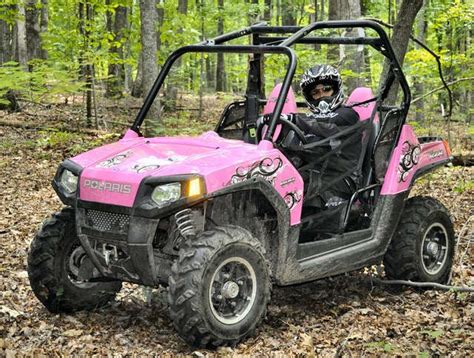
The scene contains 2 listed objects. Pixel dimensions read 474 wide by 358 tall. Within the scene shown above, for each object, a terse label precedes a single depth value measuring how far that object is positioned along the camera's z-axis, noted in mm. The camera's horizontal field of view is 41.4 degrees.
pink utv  4012
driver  5148
